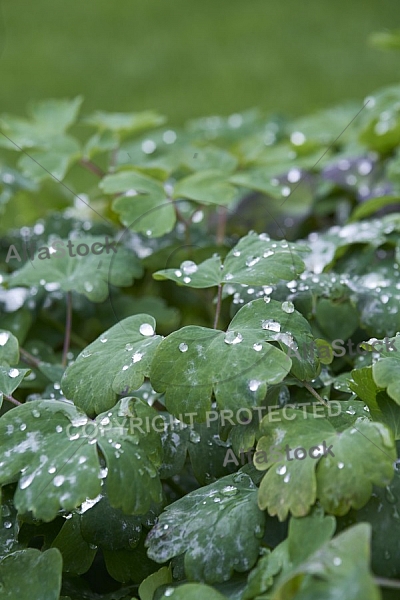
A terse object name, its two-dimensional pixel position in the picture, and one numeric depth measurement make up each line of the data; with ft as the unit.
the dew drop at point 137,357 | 1.77
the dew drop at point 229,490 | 1.74
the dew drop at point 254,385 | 1.72
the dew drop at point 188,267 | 1.85
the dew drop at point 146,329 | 1.80
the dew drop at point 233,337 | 1.75
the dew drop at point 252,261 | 1.84
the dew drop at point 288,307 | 1.80
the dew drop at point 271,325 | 1.77
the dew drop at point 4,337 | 1.86
